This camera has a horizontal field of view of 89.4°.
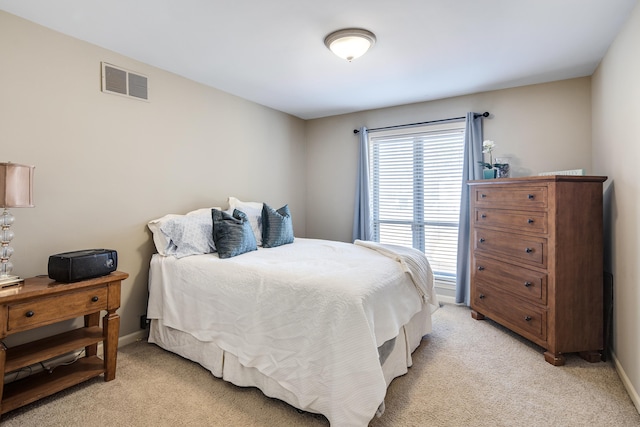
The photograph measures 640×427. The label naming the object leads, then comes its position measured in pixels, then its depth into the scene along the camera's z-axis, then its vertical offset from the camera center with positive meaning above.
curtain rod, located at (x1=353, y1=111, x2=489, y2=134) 3.58 +1.10
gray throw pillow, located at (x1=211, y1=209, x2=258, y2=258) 2.65 -0.19
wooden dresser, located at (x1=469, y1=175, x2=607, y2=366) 2.44 -0.40
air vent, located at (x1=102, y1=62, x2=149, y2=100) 2.58 +1.09
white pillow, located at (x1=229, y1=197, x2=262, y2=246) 3.32 +0.02
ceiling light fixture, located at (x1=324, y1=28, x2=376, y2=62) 2.27 +1.24
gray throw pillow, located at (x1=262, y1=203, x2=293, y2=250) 3.22 -0.16
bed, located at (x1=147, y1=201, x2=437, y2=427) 1.66 -0.67
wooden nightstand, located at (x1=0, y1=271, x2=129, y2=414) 1.78 -0.78
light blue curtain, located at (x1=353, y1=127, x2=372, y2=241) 4.32 +0.20
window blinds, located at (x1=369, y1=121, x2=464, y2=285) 3.87 +0.30
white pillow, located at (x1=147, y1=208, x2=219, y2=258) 2.69 -0.20
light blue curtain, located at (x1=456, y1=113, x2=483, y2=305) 3.59 +0.22
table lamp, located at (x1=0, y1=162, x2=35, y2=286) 1.78 +0.08
